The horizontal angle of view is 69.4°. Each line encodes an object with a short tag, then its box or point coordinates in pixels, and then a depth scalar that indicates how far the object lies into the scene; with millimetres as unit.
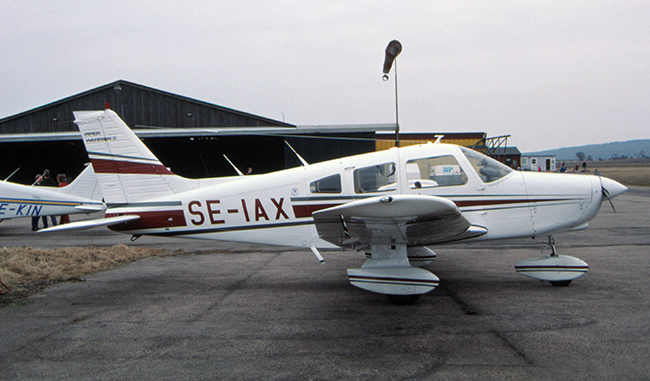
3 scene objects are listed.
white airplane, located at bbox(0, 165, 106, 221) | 13312
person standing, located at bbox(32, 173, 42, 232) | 14529
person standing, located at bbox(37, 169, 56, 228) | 16017
